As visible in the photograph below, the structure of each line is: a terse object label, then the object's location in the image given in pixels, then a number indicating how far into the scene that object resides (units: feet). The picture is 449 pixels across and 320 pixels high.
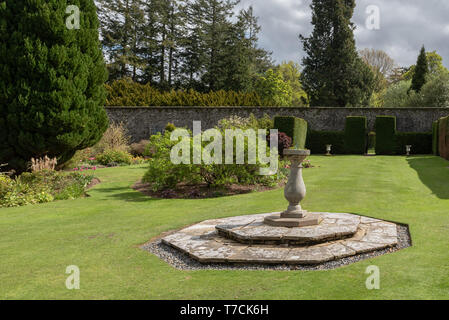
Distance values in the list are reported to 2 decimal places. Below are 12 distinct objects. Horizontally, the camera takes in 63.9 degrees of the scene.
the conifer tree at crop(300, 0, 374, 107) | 111.55
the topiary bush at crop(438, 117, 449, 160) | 50.54
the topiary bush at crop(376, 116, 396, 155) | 68.44
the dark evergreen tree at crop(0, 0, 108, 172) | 36.09
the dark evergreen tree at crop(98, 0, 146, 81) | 104.63
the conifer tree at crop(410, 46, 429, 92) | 103.86
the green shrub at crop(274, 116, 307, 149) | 58.85
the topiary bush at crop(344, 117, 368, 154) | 70.03
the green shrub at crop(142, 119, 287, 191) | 32.89
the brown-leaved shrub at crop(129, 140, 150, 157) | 66.74
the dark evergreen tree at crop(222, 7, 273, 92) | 116.47
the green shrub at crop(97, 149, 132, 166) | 56.70
